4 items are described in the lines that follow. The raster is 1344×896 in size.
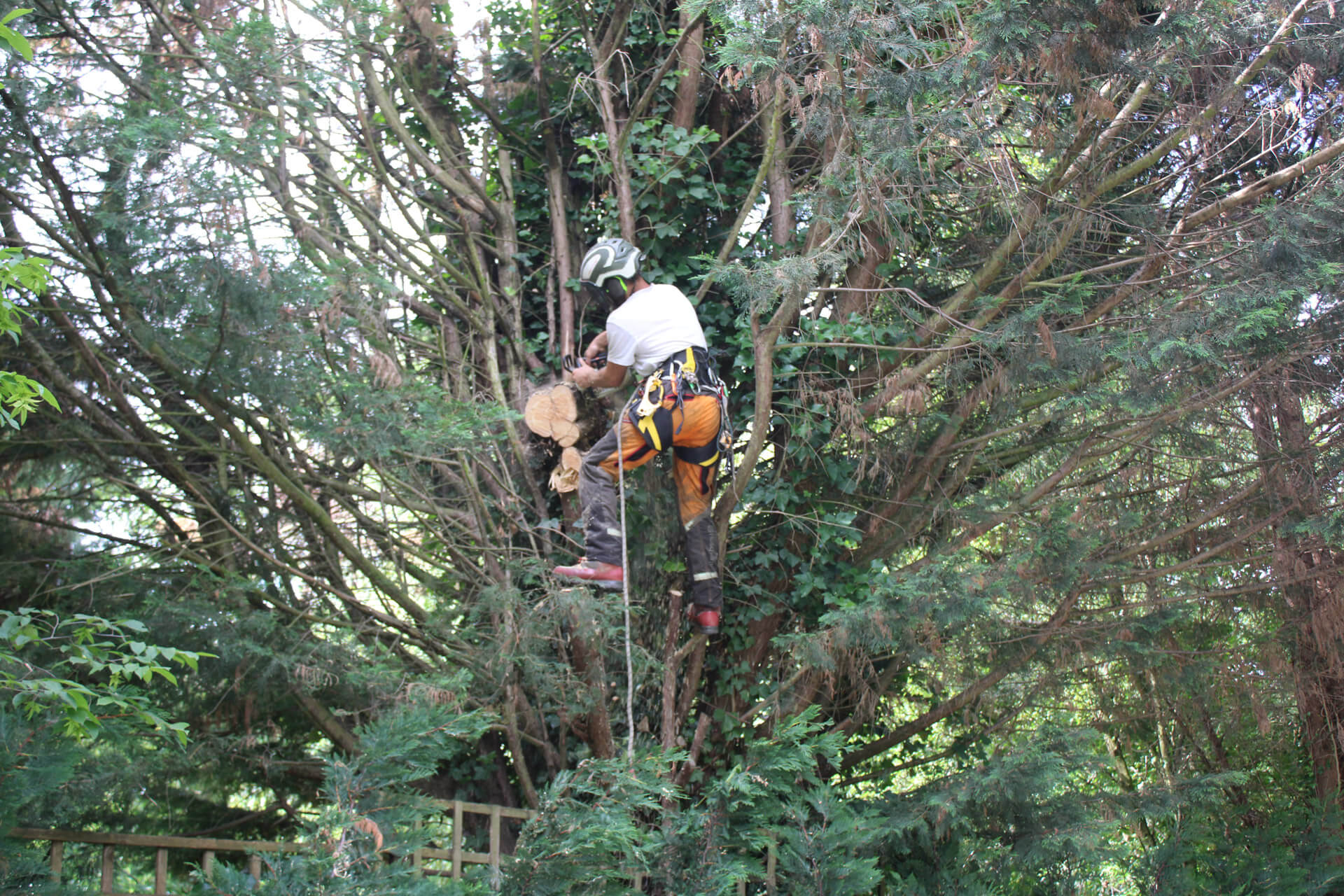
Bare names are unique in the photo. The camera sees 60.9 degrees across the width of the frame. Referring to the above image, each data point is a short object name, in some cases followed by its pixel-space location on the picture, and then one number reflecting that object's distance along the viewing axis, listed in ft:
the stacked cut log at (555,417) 21.31
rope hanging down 16.22
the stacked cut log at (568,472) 21.17
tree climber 18.08
